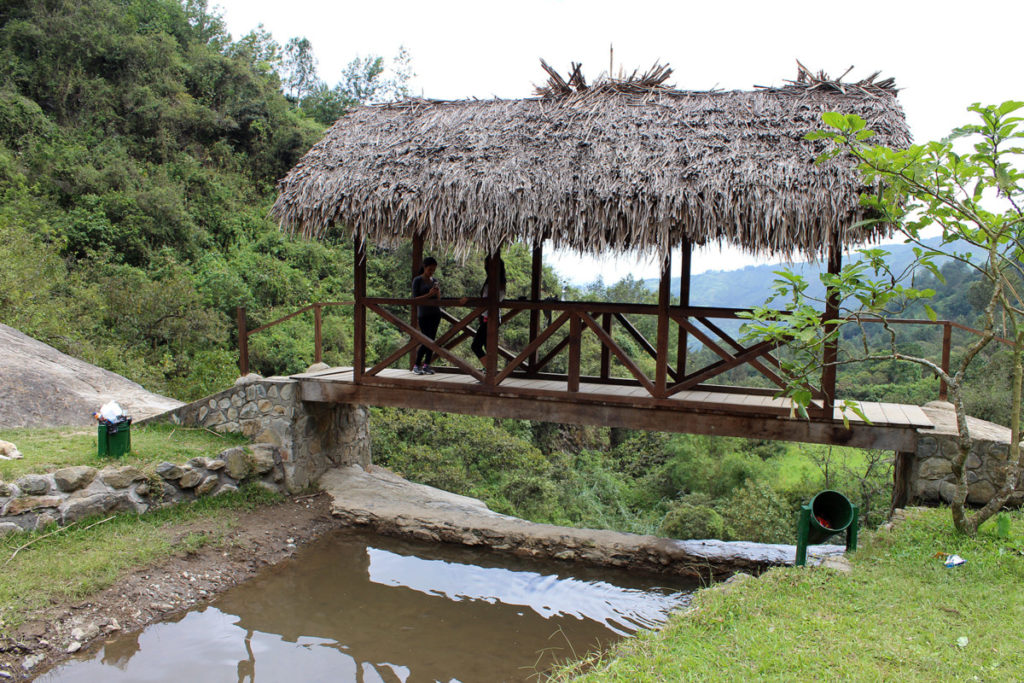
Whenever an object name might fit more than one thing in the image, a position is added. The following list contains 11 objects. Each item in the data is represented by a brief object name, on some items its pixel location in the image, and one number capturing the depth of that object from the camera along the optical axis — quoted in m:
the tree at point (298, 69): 29.41
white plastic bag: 5.94
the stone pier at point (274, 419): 7.20
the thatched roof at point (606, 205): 5.38
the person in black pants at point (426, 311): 6.72
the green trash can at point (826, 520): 4.92
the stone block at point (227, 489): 6.65
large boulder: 7.18
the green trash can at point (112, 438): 5.95
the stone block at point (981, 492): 5.22
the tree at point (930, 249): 3.91
